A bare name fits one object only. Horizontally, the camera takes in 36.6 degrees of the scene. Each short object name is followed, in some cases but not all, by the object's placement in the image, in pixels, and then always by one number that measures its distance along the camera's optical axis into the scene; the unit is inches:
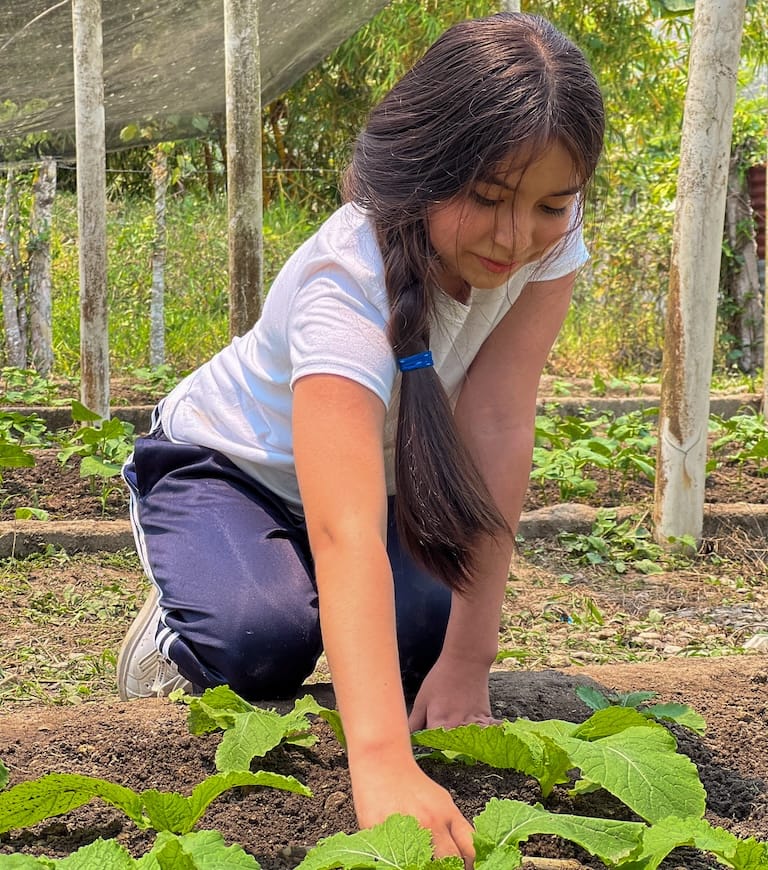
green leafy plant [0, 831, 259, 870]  46.3
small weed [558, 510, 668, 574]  142.1
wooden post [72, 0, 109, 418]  182.7
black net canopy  202.4
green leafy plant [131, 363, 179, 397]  242.8
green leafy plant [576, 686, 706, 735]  69.4
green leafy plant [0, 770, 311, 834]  54.4
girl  56.3
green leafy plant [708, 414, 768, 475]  177.0
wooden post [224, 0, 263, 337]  166.9
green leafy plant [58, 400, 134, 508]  163.6
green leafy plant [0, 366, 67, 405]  217.9
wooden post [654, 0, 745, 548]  135.3
